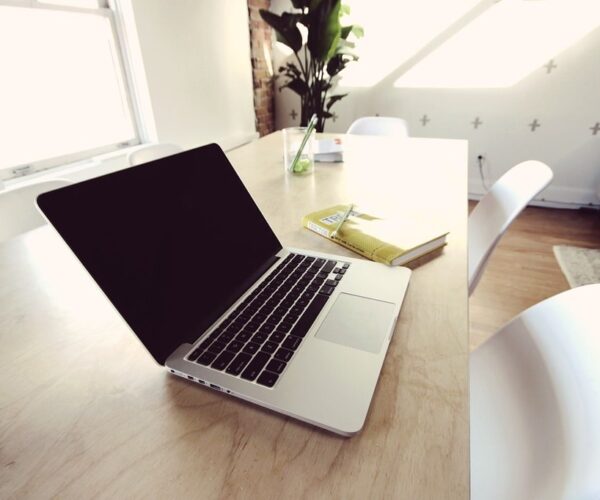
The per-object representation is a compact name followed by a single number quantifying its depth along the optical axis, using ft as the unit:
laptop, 1.34
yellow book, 2.23
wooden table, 1.10
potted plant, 8.04
